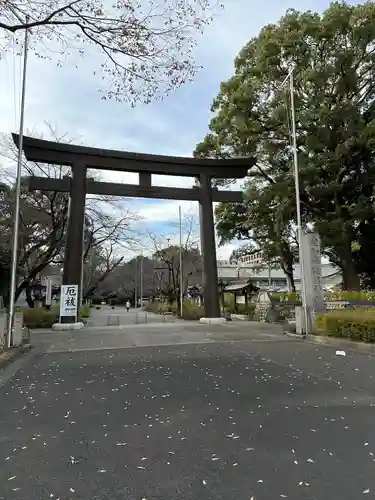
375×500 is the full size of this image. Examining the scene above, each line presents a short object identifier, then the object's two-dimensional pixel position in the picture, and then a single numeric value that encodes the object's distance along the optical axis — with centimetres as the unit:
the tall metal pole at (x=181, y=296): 2811
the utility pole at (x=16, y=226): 1065
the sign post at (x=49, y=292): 2509
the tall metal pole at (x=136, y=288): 5989
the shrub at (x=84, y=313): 2862
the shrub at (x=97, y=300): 6866
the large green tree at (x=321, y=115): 2005
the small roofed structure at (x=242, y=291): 2597
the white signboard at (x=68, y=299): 1638
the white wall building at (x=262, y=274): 5264
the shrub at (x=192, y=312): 2559
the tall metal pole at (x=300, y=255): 1331
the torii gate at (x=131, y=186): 1681
